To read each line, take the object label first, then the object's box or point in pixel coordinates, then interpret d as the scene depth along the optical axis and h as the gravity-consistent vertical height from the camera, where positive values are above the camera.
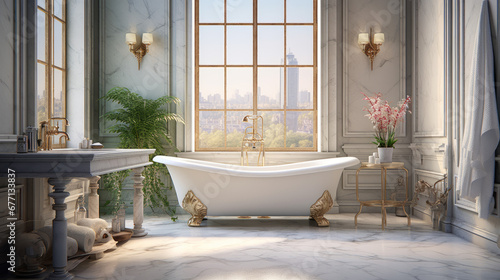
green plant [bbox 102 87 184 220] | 4.43 +0.07
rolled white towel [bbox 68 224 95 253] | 2.74 -0.65
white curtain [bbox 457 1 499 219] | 3.03 +0.05
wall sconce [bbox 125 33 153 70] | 4.64 +1.03
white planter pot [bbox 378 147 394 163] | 4.00 -0.17
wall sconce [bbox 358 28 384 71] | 4.66 +1.04
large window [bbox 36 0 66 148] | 3.82 +0.72
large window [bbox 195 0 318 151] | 5.06 +0.84
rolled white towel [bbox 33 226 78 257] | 2.44 -0.60
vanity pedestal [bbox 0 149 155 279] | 2.22 -0.19
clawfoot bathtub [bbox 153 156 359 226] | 3.82 -0.49
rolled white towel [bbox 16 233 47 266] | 2.31 -0.60
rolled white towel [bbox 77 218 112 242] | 3.04 -0.67
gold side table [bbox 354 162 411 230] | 3.96 -0.64
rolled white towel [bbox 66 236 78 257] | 2.64 -0.70
